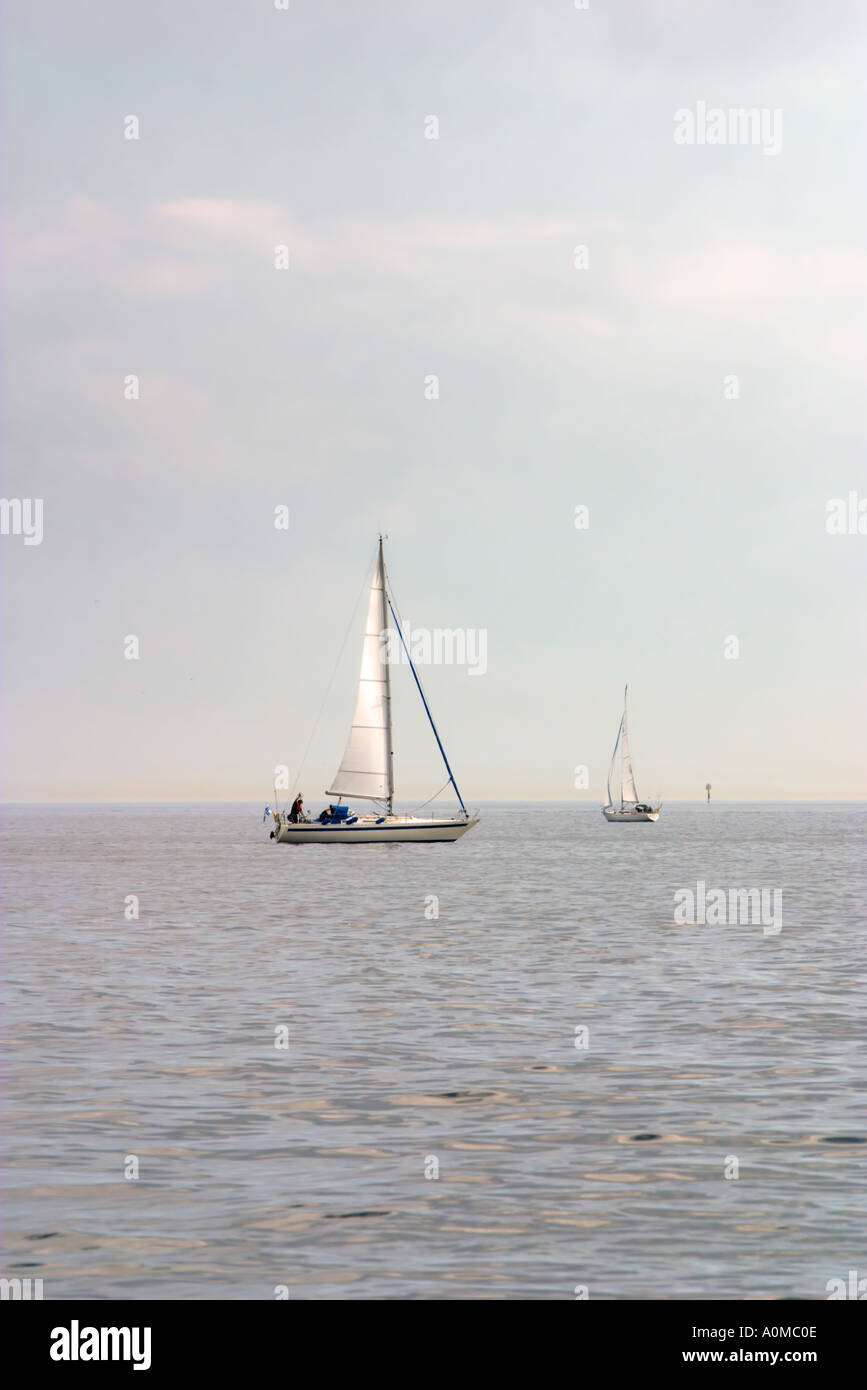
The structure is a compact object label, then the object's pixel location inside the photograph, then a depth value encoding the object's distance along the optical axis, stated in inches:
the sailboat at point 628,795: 7253.9
